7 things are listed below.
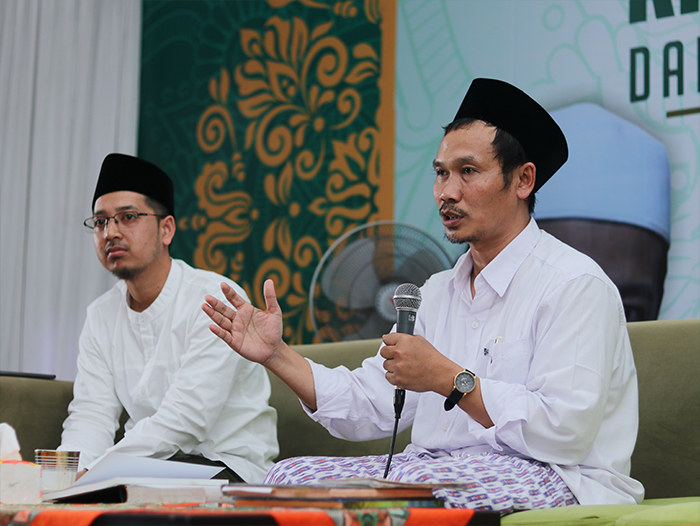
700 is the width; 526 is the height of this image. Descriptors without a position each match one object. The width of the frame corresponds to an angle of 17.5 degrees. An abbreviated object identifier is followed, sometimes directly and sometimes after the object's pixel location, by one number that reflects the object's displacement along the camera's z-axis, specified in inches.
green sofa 146.4
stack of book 133.8
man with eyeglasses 182.2
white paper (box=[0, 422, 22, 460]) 147.1
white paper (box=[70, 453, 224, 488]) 145.9
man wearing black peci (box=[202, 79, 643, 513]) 152.8
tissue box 144.3
